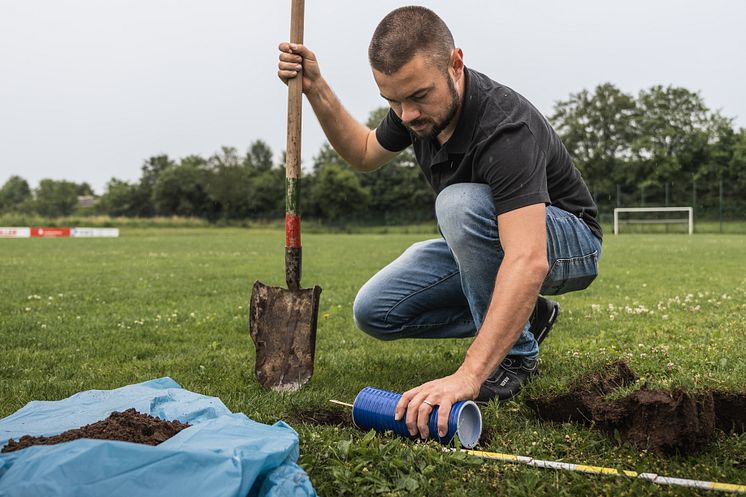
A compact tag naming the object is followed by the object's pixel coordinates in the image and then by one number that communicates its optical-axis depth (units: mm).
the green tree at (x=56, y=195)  95625
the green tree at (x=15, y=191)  124000
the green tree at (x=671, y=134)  51500
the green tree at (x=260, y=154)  99438
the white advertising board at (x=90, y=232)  45281
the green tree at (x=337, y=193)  62812
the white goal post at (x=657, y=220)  39181
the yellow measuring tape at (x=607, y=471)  2176
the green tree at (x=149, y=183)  83850
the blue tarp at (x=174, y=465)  1718
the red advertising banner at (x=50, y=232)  45469
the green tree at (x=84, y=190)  125875
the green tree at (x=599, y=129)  57875
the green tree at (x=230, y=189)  71438
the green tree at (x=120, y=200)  85869
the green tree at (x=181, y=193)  76875
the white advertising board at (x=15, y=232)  44438
